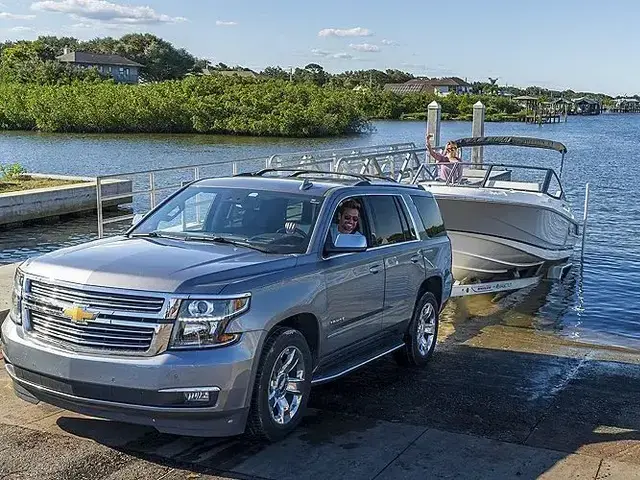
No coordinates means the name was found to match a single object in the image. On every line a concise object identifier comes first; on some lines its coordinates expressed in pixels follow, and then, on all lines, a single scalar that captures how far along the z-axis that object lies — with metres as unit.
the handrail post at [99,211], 12.36
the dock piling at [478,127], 26.00
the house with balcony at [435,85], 180.05
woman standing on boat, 15.64
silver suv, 5.26
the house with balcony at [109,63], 145.75
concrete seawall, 20.19
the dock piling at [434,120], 24.36
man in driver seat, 7.09
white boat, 14.38
